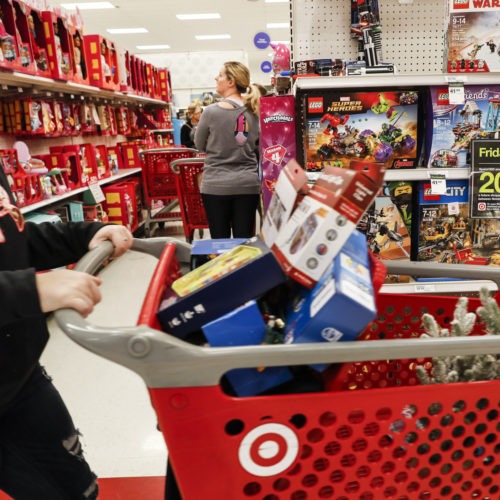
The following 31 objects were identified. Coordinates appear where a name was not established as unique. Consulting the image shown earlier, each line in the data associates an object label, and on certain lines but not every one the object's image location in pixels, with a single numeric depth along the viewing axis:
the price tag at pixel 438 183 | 2.18
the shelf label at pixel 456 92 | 2.07
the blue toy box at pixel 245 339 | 0.78
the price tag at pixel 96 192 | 4.43
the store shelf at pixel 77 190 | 3.33
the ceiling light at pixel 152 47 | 16.27
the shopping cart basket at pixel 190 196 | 4.81
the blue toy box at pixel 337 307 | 0.70
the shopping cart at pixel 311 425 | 0.70
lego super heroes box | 2.18
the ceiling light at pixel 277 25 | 13.84
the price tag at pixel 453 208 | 2.24
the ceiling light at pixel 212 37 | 14.80
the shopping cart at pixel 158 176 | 5.74
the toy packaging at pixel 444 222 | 2.24
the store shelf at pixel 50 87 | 3.37
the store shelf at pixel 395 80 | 2.08
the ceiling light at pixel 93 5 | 10.78
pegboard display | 2.63
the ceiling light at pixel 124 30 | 13.57
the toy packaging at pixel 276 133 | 2.31
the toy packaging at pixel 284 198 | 0.85
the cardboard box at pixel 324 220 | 0.75
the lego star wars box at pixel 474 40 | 2.21
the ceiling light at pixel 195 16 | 12.11
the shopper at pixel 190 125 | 6.96
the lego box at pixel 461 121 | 2.15
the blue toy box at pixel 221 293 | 0.80
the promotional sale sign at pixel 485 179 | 2.14
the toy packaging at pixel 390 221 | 2.26
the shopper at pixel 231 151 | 3.59
